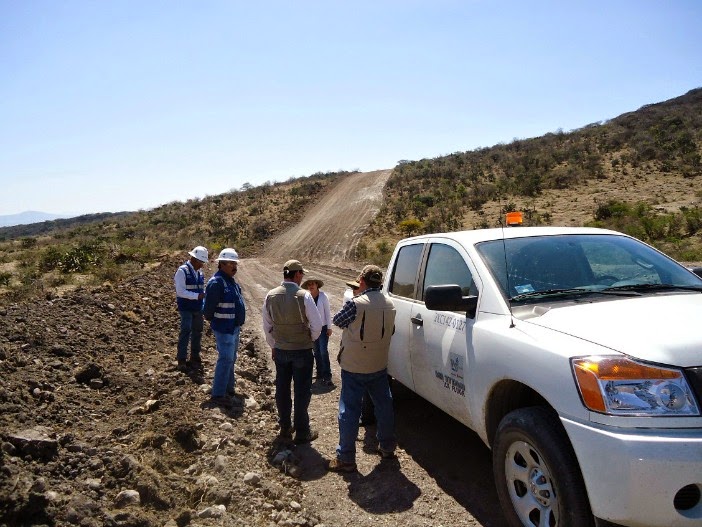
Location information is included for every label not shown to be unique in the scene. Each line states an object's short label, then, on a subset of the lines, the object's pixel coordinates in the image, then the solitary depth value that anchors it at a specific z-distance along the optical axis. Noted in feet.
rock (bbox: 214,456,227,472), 14.89
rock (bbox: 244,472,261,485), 14.32
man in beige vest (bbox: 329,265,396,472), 15.02
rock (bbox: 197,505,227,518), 12.19
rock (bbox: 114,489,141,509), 12.00
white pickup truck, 8.30
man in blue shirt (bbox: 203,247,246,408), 20.59
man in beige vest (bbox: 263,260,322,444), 17.40
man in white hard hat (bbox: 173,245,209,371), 25.64
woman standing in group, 23.89
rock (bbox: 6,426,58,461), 12.78
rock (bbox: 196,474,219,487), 13.83
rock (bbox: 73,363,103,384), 21.62
